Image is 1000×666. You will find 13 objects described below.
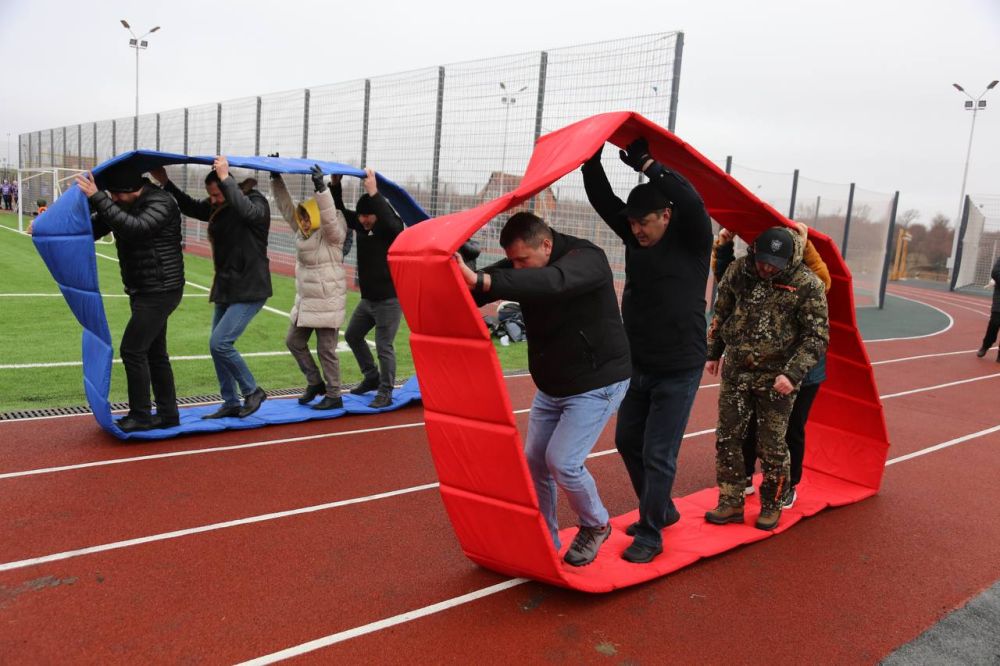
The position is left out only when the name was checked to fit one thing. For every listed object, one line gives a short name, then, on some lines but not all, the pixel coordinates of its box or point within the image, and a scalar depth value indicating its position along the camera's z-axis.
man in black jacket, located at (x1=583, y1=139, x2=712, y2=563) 3.81
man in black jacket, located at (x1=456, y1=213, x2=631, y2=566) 3.32
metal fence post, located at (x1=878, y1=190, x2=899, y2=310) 20.36
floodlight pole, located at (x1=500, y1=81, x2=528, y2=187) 12.30
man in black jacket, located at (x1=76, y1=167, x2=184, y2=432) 5.28
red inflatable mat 3.08
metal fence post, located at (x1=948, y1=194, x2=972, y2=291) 27.27
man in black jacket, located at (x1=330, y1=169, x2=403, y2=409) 6.14
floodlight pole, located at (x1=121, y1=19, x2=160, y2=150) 33.96
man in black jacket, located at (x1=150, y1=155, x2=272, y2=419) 5.93
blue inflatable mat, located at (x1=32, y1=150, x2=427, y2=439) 5.19
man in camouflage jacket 4.20
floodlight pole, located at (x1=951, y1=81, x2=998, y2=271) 31.22
